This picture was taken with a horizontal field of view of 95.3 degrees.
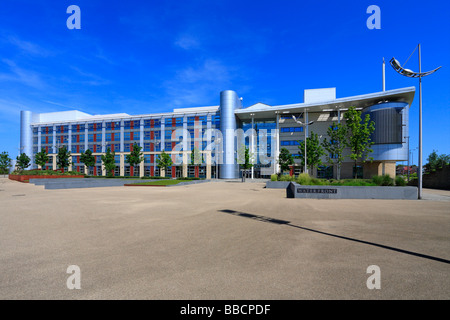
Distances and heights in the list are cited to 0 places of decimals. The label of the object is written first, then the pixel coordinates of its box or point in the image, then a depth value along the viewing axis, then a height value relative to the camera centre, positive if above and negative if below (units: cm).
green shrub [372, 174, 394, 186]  1666 -150
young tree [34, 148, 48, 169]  6362 +89
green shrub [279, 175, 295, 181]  2666 -211
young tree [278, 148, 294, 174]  4834 +70
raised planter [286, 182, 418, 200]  1538 -229
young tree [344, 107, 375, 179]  2553 +383
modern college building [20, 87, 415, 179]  4375 +810
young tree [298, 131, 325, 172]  3894 +193
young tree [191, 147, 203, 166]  5610 +125
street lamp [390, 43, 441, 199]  1597 +701
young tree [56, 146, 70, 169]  5751 +111
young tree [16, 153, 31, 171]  6381 +23
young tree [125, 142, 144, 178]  5150 +133
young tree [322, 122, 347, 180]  2700 +351
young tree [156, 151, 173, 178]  5090 +10
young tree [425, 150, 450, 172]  3321 +78
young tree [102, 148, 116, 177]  5438 +3
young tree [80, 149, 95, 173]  5831 +59
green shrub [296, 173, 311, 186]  1953 -169
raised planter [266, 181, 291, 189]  2553 -283
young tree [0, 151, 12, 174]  5394 +44
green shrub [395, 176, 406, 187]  1616 -150
